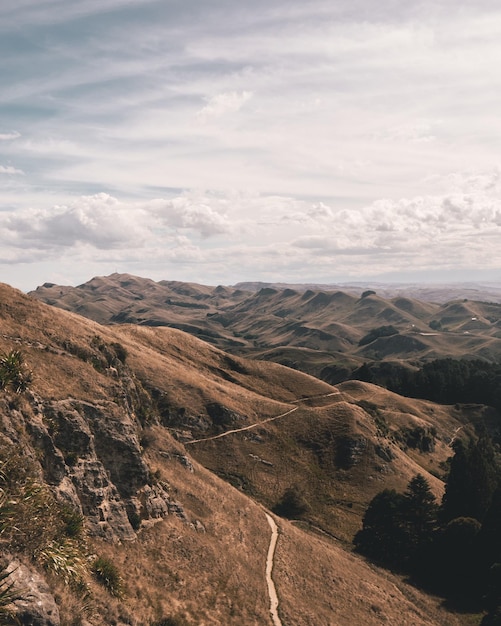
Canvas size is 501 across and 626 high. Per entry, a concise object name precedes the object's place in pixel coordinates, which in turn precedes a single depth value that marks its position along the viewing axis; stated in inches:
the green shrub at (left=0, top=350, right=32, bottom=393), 1451.8
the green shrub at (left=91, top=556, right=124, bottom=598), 1194.0
